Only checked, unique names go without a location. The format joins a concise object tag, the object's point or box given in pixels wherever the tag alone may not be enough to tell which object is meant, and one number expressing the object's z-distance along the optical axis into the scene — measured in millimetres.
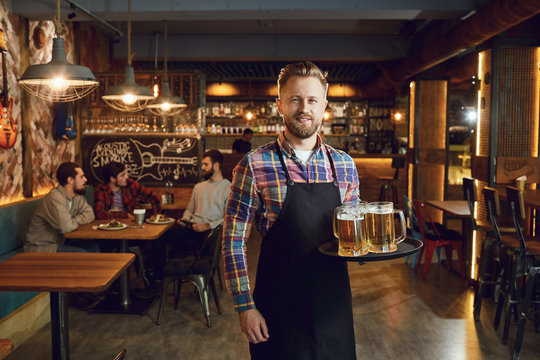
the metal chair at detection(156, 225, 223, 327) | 4051
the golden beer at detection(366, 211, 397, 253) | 1603
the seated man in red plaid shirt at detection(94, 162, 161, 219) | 5056
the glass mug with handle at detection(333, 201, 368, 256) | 1546
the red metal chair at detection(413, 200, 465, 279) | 5289
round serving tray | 1473
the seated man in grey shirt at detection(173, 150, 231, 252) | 4910
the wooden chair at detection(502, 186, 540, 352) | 3500
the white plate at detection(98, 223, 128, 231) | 4137
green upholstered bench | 4332
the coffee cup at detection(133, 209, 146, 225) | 4379
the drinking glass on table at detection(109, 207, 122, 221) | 4562
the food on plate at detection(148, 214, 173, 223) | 4504
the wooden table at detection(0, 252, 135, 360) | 2484
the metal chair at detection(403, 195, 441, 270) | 5617
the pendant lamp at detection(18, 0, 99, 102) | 3164
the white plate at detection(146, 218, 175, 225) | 4430
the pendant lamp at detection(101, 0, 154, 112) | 4531
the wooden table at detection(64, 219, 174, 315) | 3982
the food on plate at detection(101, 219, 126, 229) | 4164
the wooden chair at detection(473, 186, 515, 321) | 3973
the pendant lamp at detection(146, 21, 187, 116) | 5841
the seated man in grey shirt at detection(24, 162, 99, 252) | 4109
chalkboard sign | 7066
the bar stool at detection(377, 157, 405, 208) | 9719
